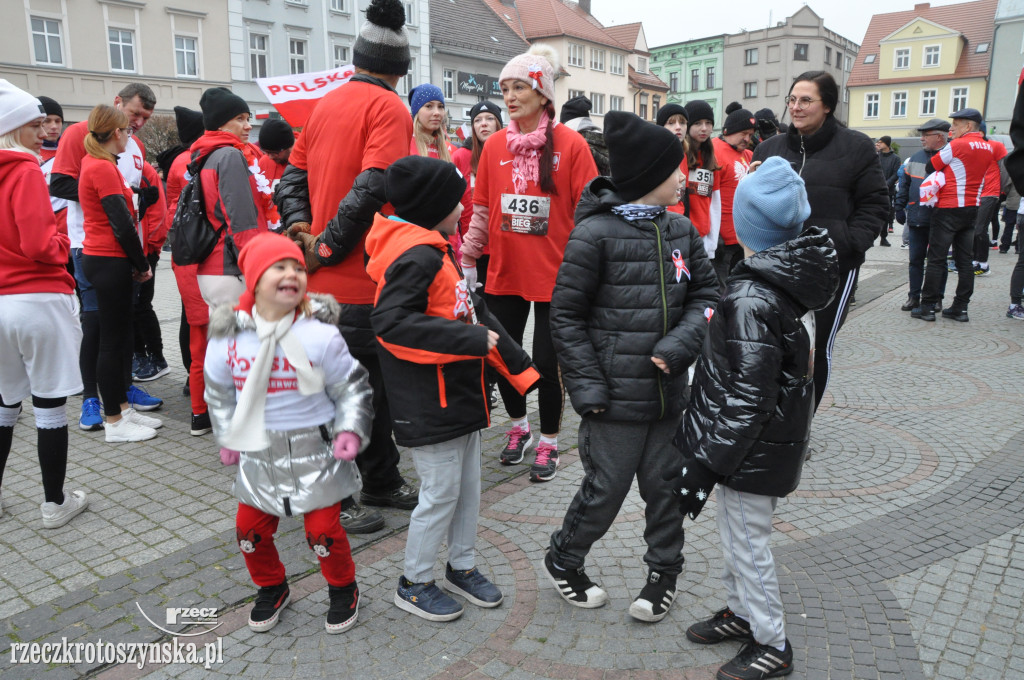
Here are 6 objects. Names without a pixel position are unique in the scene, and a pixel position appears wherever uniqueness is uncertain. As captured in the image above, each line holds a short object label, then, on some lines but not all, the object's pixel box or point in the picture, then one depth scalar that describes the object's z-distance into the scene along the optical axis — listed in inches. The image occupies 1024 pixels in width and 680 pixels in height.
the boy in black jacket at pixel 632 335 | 118.2
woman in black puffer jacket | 174.2
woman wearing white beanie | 149.6
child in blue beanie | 100.8
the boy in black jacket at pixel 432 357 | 115.4
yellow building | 2111.2
